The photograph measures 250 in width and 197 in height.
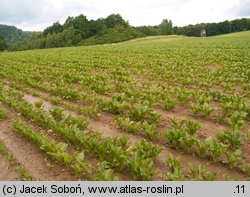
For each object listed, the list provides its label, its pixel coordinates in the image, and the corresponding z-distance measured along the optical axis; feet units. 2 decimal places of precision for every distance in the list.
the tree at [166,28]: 357.20
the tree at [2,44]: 289.99
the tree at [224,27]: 337.93
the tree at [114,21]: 358.64
